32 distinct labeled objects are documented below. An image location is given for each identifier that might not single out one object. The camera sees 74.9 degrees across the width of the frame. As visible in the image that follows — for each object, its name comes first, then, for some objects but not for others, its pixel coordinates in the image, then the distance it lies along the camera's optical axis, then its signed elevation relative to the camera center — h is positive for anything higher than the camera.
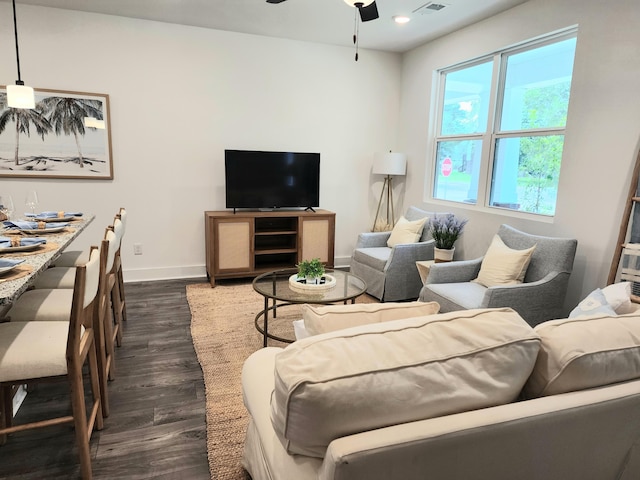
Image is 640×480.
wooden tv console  4.52 -0.80
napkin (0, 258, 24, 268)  1.70 -0.42
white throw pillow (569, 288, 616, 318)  1.98 -0.59
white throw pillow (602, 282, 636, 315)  2.06 -0.56
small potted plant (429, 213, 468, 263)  3.96 -0.56
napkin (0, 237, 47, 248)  2.19 -0.43
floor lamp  5.27 +0.12
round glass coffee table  2.86 -0.85
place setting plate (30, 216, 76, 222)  3.06 -0.42
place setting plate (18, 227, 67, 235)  2.60 -0.43
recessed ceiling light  4.10 +1.54
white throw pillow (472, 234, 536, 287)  3.22 -0.67
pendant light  2.84 +0.44
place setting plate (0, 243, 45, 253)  2.04 -0.43
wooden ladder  2.85 -0.43
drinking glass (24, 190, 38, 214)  2.92 -0.27
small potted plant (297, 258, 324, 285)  3.11 -0.73
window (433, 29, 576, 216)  3.62 +0.52
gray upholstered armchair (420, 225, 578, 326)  2.95 -0.80
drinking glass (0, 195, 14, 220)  2.94 -0.32
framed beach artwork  4.11 +0.24
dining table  1.47 -0.45
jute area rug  2.03 -1.31
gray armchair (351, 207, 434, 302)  4.10 -0.94
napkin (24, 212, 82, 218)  3.21 -0.41
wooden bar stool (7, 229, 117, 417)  2.08 -0.73
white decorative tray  2.99 -0.81
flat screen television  4.68 -0.10
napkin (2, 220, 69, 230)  2.70 -0.42
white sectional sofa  0.97 -0.58
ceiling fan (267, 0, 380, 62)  2.65 +1.14
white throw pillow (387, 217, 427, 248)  4.46 -0.60
